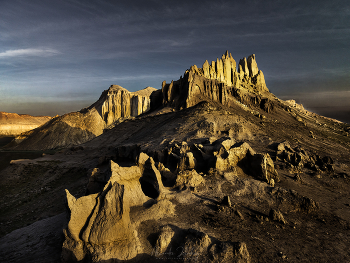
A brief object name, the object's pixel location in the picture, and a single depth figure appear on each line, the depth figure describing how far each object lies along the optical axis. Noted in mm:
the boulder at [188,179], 14273
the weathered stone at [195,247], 7727
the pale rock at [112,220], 8367
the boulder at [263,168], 16344
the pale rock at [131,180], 11273
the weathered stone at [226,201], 11986
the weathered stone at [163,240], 8273
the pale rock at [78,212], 8547
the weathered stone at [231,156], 16688
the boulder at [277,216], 10900
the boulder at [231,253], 7508
